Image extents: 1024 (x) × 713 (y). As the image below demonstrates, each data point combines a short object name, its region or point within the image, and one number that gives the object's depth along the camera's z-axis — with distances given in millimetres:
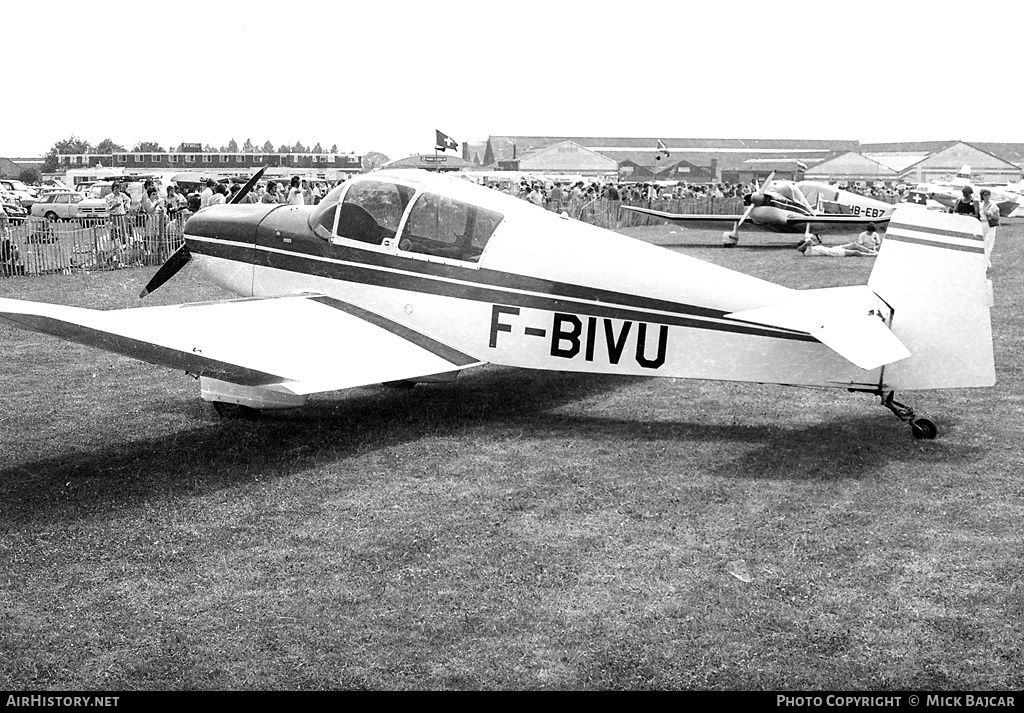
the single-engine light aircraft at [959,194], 42656
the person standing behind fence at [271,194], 24469
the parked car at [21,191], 40978
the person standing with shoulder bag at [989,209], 29250
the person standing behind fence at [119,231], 19328
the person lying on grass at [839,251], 23984
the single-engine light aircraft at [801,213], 27047
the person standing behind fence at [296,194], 21516
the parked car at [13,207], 32550
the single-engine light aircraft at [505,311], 6414
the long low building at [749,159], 93688
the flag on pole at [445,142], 19277
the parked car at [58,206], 35088
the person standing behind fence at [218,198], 20500
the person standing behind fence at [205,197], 21367
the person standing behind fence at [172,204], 21042
